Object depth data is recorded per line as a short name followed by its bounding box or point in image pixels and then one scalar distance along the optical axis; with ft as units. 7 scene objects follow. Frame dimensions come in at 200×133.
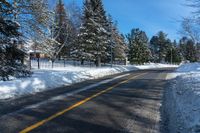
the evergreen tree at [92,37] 81.57
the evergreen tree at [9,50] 23.02
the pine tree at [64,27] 87.19
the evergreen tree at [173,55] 204.80
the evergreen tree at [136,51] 133.79
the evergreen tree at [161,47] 221.50
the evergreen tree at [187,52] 197.68
